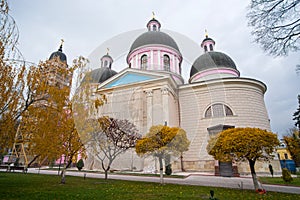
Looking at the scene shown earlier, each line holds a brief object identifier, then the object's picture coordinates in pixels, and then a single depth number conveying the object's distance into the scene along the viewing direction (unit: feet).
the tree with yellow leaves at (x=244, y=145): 25.85
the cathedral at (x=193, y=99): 52.65
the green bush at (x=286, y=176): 38.63
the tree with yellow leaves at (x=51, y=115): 22.52
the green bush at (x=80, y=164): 60.44
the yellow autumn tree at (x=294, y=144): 73.92
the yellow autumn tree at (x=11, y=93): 17.48
